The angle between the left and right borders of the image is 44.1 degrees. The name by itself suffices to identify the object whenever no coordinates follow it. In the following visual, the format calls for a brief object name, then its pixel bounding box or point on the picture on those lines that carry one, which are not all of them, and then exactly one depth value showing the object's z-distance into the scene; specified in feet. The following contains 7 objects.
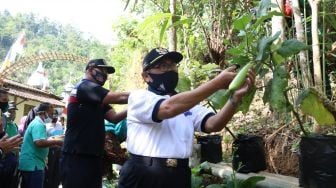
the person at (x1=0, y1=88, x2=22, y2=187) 13.00
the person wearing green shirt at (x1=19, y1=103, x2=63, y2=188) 15.02
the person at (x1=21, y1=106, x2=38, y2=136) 17.31
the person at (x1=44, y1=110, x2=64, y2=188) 20.09
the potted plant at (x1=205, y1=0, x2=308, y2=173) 7.43
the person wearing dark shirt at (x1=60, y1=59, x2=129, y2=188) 11.04
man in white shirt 6.44
